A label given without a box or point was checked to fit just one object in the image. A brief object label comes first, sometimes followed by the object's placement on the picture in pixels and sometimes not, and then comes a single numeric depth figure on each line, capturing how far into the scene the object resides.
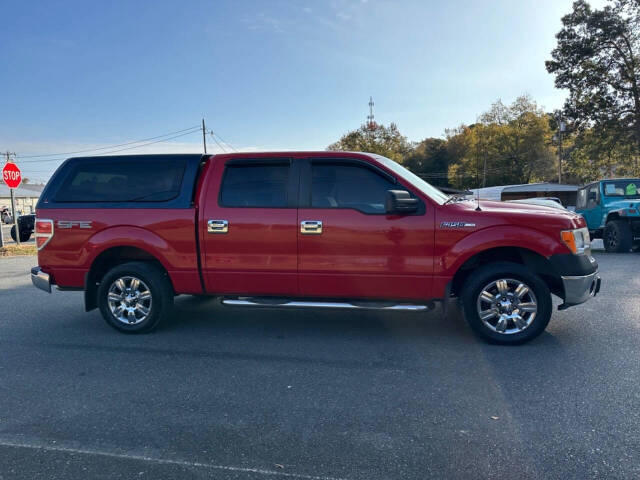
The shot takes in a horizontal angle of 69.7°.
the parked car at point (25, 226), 20.70
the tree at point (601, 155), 31.34
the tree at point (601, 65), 29.66
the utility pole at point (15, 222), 15.92
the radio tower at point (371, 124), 54.88
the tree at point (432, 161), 76.69
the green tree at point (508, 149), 58.88
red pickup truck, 4.53
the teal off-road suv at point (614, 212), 11.78
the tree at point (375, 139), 52.88
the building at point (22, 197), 61.81
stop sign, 14.73
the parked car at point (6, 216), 34.05
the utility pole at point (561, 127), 32.84
